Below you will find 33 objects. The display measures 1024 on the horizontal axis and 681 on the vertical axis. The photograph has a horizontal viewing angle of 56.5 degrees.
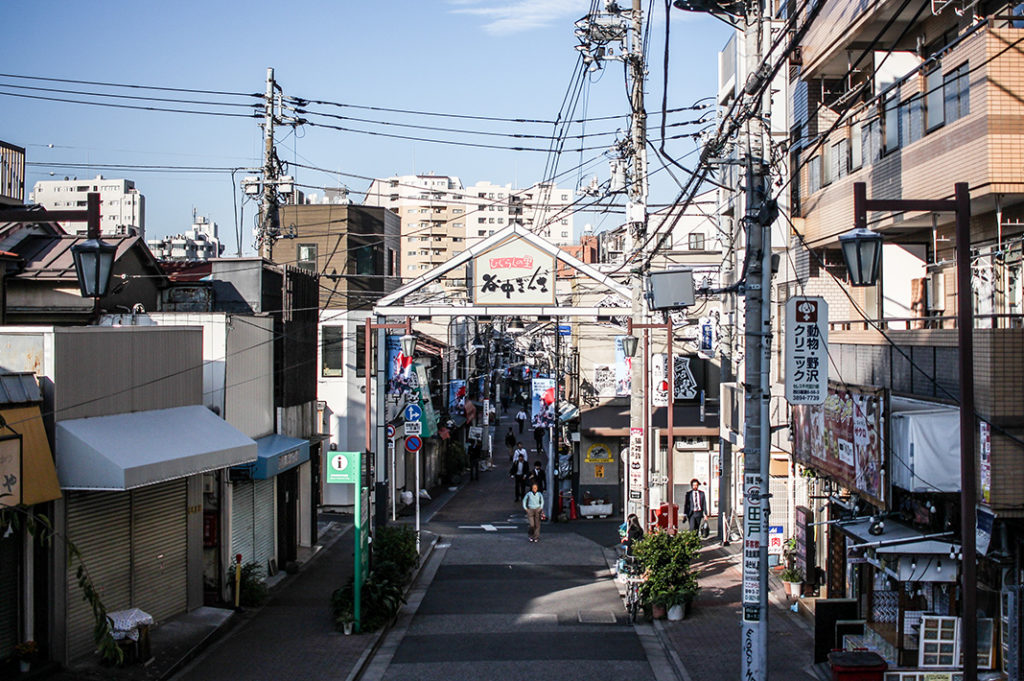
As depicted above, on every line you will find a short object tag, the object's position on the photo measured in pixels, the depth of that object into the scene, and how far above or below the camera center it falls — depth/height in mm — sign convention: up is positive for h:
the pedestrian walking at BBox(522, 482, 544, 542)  26125 -4225
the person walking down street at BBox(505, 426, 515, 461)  51381 -4617
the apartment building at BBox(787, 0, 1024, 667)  11469 +460
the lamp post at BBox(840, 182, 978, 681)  9172 -720
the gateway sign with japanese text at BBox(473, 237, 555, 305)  23859 +1984
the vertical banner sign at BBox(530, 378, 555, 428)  32875 -1694
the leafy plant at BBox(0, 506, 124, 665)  9914 -2636
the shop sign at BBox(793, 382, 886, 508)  12906 -1295
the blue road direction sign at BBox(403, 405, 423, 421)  28203 -1709
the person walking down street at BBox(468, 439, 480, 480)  47394 -5338
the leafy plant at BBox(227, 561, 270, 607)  18781 -4629
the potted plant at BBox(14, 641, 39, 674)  12602 -3953
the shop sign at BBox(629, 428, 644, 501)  22891 -2673
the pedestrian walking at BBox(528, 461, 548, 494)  31062 -4092
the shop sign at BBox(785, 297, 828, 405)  13273 -57
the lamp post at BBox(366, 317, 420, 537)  24078 -1404
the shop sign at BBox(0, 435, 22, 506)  11711 -1426
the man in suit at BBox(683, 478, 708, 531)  26453 -4207
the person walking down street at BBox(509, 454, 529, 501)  35844 -4477
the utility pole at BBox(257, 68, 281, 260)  29078 +5200
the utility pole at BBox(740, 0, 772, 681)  12172 -895
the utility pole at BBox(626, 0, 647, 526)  22984 +2803
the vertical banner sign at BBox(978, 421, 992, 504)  10922 -1235
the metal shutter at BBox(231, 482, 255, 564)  19423 -3426
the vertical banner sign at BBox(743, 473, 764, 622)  12203 -2471
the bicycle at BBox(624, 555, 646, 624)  18062 -4522
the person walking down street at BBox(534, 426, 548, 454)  50862 -4491
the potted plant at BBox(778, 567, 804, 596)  18422 -4409
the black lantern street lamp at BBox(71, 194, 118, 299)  10938 +1084
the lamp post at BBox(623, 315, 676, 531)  22562 -1018
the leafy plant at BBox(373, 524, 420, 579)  19261 -3957
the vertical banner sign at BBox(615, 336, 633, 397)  31234 -707
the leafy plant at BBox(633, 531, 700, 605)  17703 -3994
